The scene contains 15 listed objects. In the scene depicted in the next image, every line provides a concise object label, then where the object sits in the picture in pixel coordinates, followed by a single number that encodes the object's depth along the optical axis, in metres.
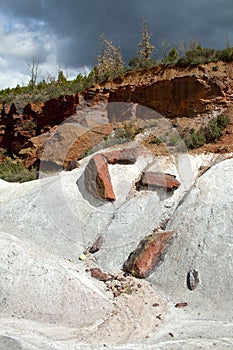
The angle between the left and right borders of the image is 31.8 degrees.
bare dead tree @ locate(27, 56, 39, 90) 33.65
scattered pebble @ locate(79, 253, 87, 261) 11.39
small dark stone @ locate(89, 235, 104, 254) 11.62
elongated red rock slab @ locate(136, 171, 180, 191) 12.80
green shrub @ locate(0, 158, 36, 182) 17.27
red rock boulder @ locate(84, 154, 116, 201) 12.88
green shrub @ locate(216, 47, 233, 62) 18.12
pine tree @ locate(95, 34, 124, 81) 21.83
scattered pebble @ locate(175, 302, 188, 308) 9.14
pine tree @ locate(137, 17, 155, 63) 22.20
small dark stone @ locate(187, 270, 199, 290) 9.58
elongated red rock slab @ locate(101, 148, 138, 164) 14.20
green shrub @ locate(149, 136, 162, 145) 16.02
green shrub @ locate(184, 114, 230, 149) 15.66
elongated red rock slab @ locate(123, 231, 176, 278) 10.34
